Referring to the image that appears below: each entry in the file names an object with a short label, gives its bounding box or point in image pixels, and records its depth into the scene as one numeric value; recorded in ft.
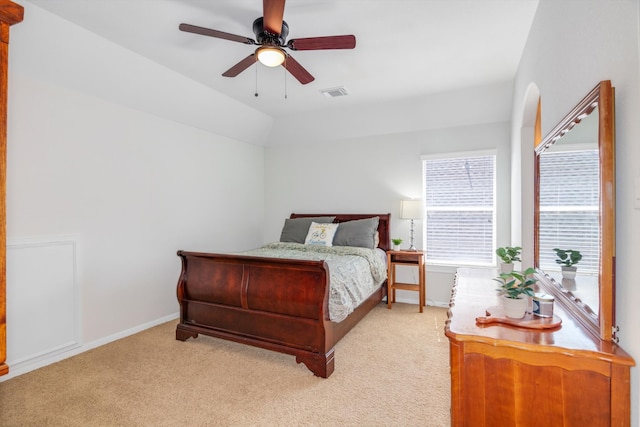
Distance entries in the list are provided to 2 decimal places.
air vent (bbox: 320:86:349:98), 12.14
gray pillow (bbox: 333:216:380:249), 13.41
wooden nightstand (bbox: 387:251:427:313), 13.06
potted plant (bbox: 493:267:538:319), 4.66
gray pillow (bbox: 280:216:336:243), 14.62
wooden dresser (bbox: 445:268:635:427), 3.61
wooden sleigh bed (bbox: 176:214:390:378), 8.23
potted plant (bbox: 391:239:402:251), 13.75
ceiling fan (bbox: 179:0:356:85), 6.61
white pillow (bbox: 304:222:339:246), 13.65
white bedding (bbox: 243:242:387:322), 8.71
